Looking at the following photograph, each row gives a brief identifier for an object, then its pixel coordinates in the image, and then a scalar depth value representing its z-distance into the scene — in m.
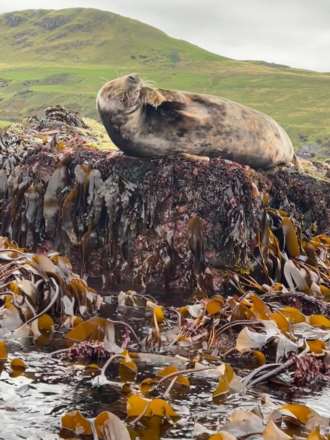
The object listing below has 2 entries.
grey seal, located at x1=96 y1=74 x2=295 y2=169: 7.84
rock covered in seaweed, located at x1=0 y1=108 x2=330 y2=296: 7.25
